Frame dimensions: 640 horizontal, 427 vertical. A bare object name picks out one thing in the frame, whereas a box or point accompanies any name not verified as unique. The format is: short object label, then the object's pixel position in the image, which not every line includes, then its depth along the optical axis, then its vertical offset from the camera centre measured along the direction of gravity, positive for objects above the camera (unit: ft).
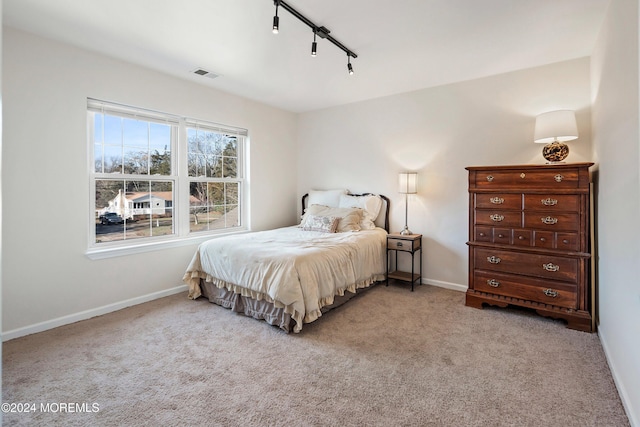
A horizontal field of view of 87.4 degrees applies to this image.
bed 9.20 -1.66
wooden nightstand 12.67 -1.33
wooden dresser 9.20 -0.80
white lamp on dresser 9.71 +2.37
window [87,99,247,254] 10.88 +1.37
